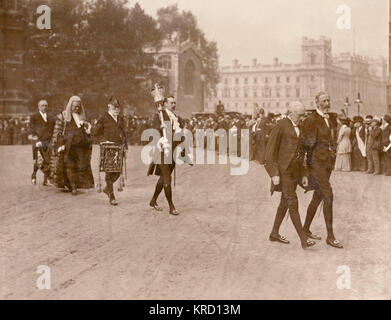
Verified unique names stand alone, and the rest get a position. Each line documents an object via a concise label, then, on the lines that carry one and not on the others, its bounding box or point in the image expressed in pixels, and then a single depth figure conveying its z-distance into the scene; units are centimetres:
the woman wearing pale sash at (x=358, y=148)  1822
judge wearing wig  1183
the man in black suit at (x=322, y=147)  727
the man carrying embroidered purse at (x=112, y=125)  1063
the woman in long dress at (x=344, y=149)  1825
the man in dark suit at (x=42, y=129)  1322
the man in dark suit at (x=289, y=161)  734
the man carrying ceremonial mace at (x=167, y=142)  962
